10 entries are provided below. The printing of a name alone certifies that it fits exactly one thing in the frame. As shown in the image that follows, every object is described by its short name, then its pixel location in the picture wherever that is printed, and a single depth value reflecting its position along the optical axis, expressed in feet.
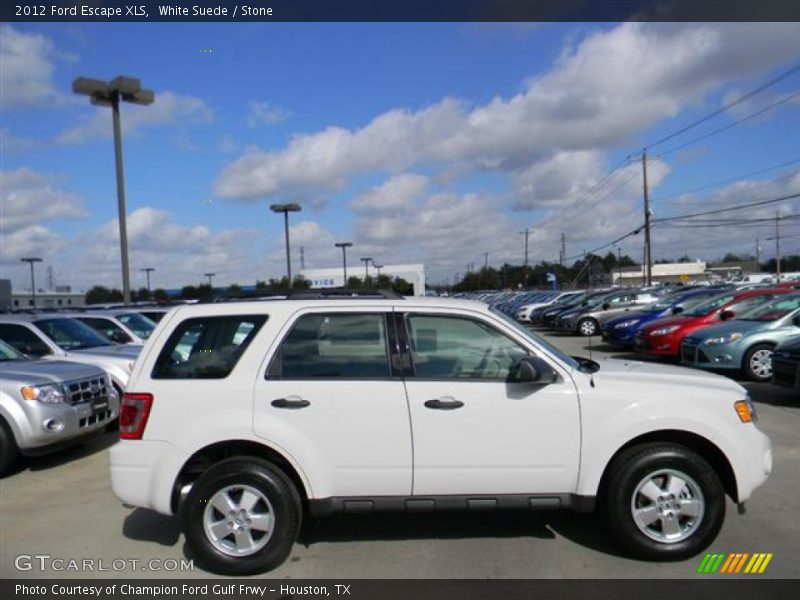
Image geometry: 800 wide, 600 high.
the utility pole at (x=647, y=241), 143.95
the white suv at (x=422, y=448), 13.67
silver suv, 22.02
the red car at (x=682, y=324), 44.86
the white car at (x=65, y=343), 30.07
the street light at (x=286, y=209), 125.08
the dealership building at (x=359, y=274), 277.23
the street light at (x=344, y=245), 163.55
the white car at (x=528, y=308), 102.32
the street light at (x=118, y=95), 63.98
